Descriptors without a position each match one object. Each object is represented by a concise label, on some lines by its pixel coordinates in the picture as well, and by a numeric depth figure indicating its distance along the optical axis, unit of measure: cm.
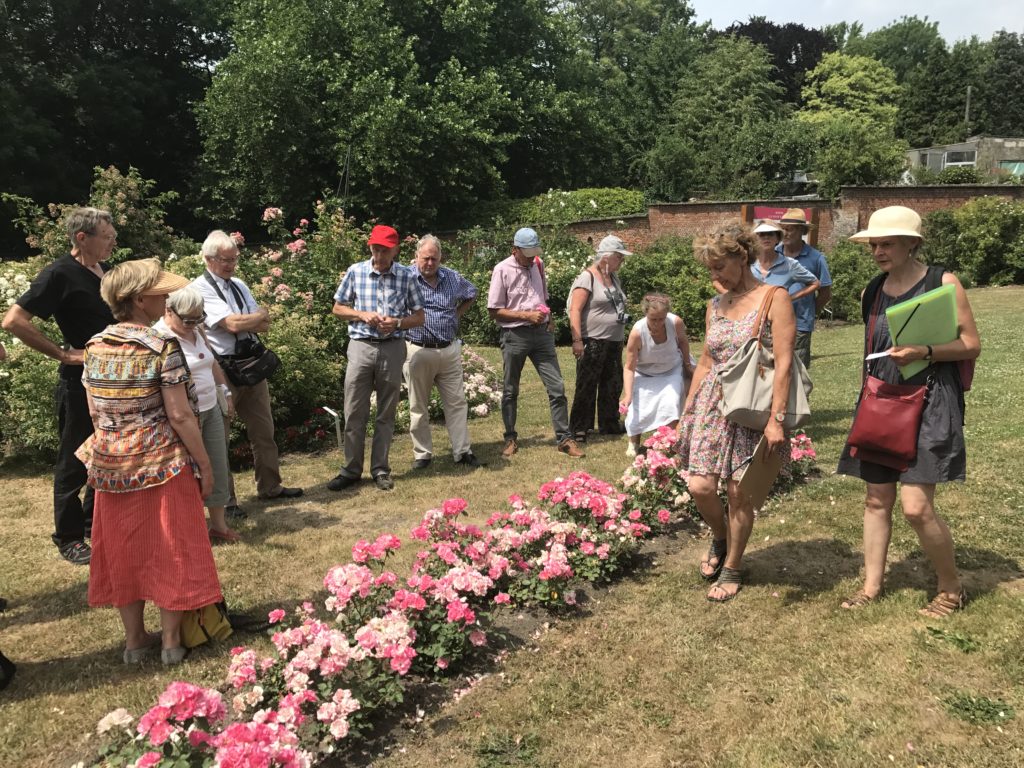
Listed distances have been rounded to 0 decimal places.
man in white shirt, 489
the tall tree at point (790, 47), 5453
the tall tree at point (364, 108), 2286
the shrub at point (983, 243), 2020
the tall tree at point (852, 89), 4809
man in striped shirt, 608
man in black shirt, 411
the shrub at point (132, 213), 1355
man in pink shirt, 638
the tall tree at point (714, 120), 2925
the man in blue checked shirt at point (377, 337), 563
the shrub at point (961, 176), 2592
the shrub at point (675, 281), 1530
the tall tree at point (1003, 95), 5306
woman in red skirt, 304
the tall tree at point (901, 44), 6931
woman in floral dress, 340
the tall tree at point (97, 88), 2264
